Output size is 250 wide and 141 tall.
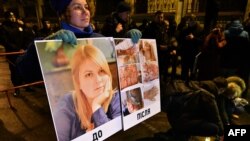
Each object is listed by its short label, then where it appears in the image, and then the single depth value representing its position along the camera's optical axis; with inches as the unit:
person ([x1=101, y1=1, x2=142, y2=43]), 130.2
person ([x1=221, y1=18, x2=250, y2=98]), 180.7
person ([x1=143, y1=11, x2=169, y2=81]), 202.5
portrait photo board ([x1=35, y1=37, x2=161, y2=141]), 53.7
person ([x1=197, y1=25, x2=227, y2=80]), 186.9
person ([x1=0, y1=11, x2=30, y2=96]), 209.2
